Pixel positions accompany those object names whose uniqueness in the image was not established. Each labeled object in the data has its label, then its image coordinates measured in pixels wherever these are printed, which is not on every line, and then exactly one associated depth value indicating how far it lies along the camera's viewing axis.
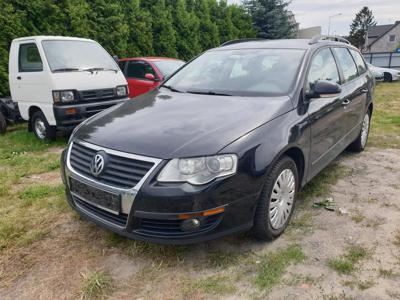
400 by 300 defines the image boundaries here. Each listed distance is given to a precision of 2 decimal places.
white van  5.70
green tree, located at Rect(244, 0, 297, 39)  18.23
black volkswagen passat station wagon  2.34
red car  7.84
